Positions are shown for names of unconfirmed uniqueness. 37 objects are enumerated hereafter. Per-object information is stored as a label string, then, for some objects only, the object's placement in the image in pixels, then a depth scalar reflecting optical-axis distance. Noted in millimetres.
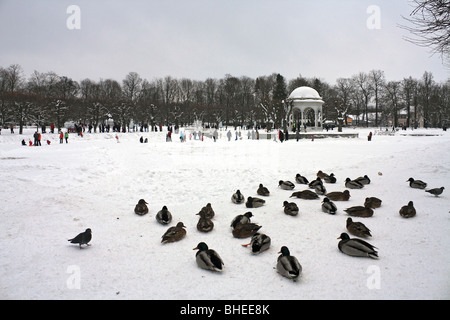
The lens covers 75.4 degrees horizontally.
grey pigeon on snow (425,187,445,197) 9023
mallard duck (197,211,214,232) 6930
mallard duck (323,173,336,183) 12203
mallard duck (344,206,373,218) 7637
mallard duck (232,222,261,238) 6480
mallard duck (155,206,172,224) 7449
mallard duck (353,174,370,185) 11403
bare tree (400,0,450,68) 7780
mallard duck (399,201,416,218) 7469
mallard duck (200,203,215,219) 7744
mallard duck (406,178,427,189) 10190
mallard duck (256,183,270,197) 10344
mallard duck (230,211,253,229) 6898
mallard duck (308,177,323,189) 10484
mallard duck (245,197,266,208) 8953
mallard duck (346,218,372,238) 6246
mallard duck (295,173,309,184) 11945
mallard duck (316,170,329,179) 12825
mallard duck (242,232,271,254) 5609
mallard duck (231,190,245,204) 9464
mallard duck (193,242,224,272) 4957
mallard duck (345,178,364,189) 10948
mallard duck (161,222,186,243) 6250
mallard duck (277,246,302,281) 4625
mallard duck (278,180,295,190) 11104
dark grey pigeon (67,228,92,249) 5766
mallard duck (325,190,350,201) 9391
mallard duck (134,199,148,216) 8258
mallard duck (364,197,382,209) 8391
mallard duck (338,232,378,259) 5290
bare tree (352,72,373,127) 74562
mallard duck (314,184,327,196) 10134
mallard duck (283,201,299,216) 7926
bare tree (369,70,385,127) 70619
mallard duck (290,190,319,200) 9648
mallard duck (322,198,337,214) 7984
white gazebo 40906
